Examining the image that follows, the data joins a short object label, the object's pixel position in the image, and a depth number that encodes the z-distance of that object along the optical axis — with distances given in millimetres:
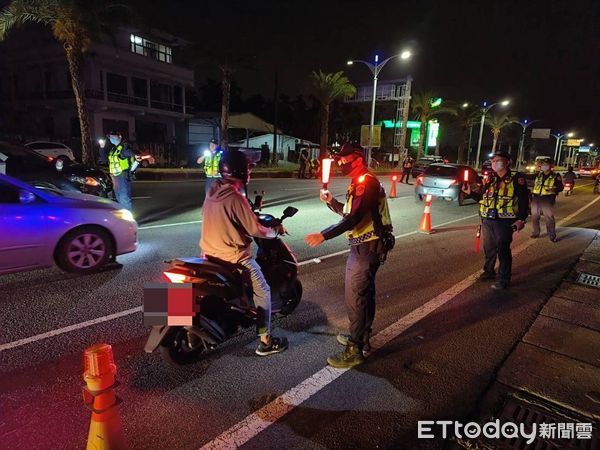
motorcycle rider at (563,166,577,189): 18438
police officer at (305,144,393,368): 3541
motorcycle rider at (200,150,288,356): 3428
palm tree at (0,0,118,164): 17453
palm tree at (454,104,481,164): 52844
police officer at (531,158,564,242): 9242
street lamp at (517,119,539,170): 63531
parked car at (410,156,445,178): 29784
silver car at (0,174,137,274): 5133
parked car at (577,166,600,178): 45241
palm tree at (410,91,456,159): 45600
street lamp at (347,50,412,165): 26250
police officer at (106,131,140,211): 8508
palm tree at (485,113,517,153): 62250
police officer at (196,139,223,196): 9548
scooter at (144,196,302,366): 3316
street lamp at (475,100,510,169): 44906
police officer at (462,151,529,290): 5828
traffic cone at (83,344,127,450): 2102
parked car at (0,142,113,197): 9156
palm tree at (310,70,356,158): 35375
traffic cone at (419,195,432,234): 10016
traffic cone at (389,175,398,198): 16547
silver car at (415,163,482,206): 15164
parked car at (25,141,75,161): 21672
